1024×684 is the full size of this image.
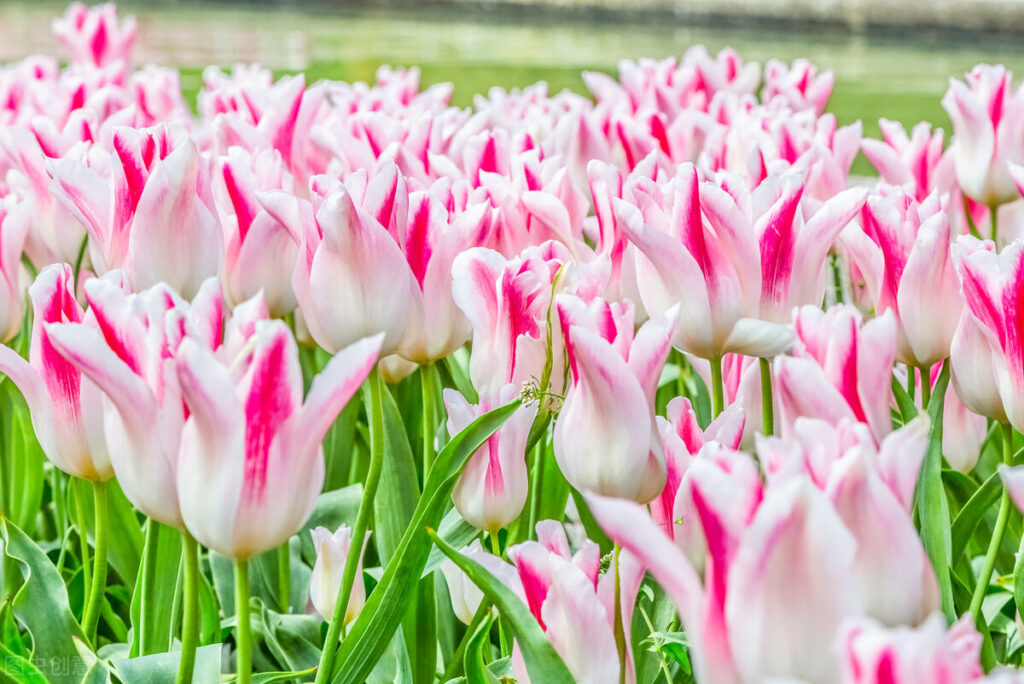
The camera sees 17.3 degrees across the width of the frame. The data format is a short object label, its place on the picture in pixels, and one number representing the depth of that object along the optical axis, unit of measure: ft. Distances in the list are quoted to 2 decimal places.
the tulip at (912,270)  4.26
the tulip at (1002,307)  4.03
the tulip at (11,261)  4.59
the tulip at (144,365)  3.78
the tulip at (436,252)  4.32
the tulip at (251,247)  4.60
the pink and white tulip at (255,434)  3.73
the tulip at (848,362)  3.76
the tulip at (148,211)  4.45
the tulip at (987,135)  5.39
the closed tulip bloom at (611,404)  3.90
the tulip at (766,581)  3.52
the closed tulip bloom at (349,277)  4.16
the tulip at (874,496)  3.58
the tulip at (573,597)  3.89
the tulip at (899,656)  3.43
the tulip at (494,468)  4.17
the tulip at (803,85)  7.24
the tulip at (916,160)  5.35
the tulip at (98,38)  11.09
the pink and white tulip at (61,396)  4.11
